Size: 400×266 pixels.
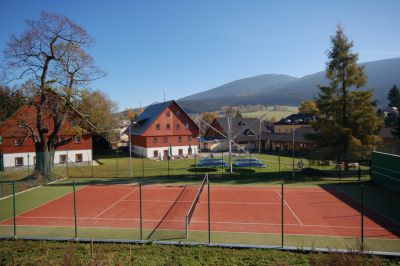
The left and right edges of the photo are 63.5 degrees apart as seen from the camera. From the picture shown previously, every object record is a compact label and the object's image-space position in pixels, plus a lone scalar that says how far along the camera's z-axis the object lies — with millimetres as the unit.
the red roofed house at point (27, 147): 32178
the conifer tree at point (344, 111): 27609
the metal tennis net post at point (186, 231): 13123
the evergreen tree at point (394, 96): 76250
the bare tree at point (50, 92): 25797
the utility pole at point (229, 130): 31583
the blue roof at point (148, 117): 48931
